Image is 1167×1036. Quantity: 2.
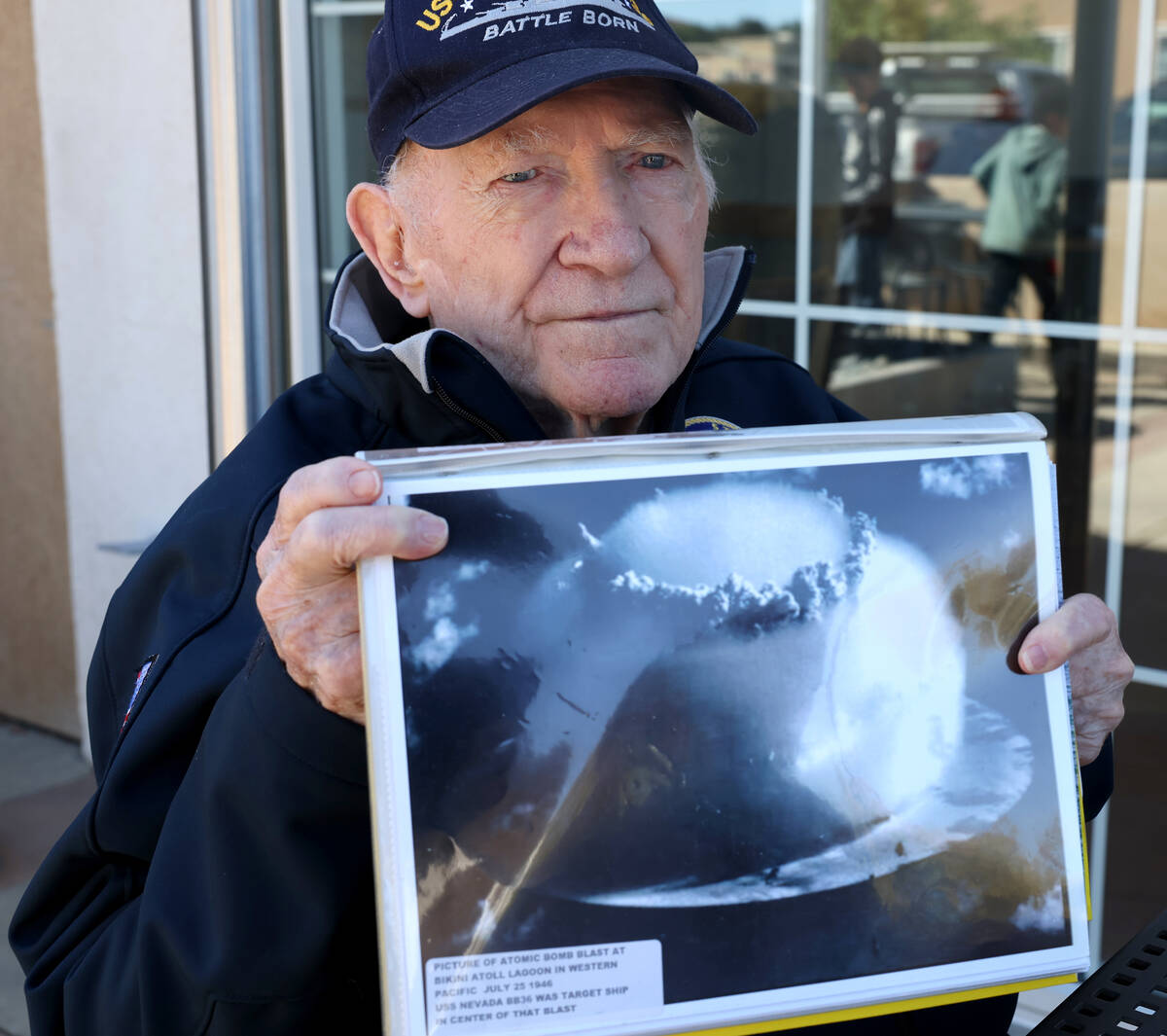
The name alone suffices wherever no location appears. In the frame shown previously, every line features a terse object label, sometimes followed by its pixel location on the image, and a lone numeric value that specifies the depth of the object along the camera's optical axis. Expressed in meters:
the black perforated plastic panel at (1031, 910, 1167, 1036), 0.98
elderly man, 0.94
